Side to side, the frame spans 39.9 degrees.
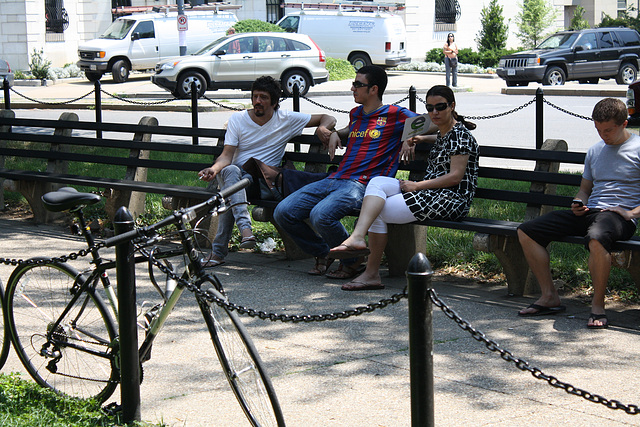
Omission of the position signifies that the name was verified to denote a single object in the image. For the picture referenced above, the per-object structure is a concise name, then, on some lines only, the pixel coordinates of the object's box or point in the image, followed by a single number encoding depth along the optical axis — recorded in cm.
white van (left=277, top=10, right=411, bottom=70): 3117
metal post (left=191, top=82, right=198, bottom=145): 1141
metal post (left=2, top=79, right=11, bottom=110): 1323
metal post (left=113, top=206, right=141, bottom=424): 396
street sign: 2692
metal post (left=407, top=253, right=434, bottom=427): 304
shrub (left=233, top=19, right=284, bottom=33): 3256
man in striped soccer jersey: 684
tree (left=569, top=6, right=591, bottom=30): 4512
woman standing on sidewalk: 2680
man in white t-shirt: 752
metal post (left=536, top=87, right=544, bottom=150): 999
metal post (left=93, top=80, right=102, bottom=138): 1294
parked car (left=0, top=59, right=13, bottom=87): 2545
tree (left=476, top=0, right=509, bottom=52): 4150
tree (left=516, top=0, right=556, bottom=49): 4238
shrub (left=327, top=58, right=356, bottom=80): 2891
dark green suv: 2581
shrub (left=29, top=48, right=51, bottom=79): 3098
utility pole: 2703
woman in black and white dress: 636
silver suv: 2402
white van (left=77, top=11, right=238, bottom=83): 2959
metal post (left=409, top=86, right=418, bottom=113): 987
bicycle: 381
